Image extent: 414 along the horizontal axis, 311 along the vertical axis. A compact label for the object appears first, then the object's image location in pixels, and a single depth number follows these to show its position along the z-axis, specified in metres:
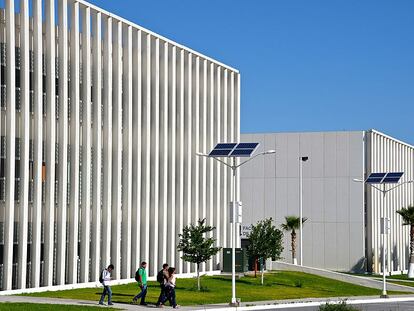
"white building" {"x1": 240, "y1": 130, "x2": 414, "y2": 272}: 91.06
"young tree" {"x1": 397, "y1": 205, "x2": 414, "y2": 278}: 93.19
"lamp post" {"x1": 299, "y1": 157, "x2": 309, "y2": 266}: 84.88
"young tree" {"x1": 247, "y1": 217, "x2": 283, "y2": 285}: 62.25
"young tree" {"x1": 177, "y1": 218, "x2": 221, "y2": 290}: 53.19
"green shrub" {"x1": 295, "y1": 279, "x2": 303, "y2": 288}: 61.67
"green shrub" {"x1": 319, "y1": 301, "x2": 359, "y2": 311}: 27.84
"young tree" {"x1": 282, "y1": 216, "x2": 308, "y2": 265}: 88.00
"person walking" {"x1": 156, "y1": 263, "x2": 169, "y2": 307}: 39.44
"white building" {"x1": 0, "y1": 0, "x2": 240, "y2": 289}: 45.62
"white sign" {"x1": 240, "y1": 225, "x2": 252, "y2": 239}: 88.21
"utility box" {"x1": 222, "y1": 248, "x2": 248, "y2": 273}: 63.84
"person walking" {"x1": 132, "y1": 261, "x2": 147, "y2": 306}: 40.19
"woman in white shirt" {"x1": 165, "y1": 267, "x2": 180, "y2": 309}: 39.34
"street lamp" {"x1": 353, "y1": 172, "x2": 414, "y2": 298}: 61.00
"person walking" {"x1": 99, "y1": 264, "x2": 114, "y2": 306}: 38.72
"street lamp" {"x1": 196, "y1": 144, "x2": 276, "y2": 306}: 41.40
